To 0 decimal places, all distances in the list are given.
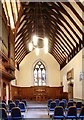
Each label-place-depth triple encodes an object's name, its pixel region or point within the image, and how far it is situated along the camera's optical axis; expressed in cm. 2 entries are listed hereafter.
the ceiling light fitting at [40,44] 1825
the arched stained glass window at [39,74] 1976
